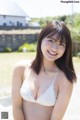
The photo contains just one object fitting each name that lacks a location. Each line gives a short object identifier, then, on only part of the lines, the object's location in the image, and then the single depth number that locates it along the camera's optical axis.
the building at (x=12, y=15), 37.44
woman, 1.64
